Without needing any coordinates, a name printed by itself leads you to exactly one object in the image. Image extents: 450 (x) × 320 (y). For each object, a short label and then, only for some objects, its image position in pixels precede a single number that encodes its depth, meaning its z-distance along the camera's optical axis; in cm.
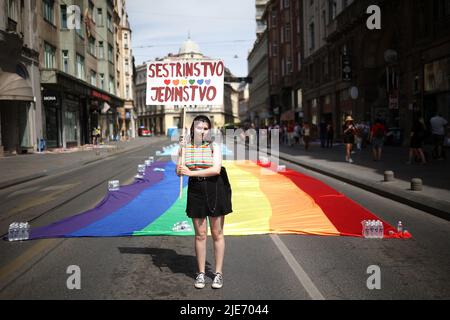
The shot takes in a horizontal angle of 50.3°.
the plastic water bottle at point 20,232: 706
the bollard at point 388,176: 1219
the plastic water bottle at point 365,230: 701
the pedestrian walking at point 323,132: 3225
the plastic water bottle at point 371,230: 698
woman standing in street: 476
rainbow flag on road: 748
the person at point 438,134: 1716
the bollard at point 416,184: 1048
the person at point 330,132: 3093
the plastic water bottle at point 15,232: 706
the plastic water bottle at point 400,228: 705
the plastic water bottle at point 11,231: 706
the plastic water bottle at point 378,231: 702
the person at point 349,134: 1862
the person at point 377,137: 1809
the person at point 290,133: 3654
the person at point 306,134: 2982
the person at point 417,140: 1611
